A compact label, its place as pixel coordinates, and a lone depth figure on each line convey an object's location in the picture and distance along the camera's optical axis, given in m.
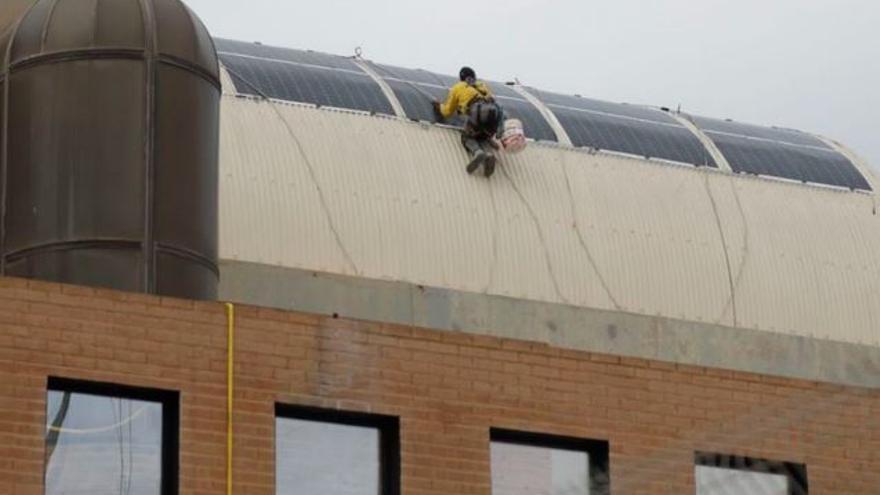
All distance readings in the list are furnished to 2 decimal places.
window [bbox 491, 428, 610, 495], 28.20
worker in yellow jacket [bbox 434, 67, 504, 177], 40.25
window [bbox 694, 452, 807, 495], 29.22
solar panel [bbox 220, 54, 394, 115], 40.25
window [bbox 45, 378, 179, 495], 26.08
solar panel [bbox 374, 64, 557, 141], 41.28
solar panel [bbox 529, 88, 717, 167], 42.81
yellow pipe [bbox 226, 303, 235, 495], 26.47
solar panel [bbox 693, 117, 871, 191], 44.03
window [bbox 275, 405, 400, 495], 27.17
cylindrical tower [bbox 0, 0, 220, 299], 29.42
